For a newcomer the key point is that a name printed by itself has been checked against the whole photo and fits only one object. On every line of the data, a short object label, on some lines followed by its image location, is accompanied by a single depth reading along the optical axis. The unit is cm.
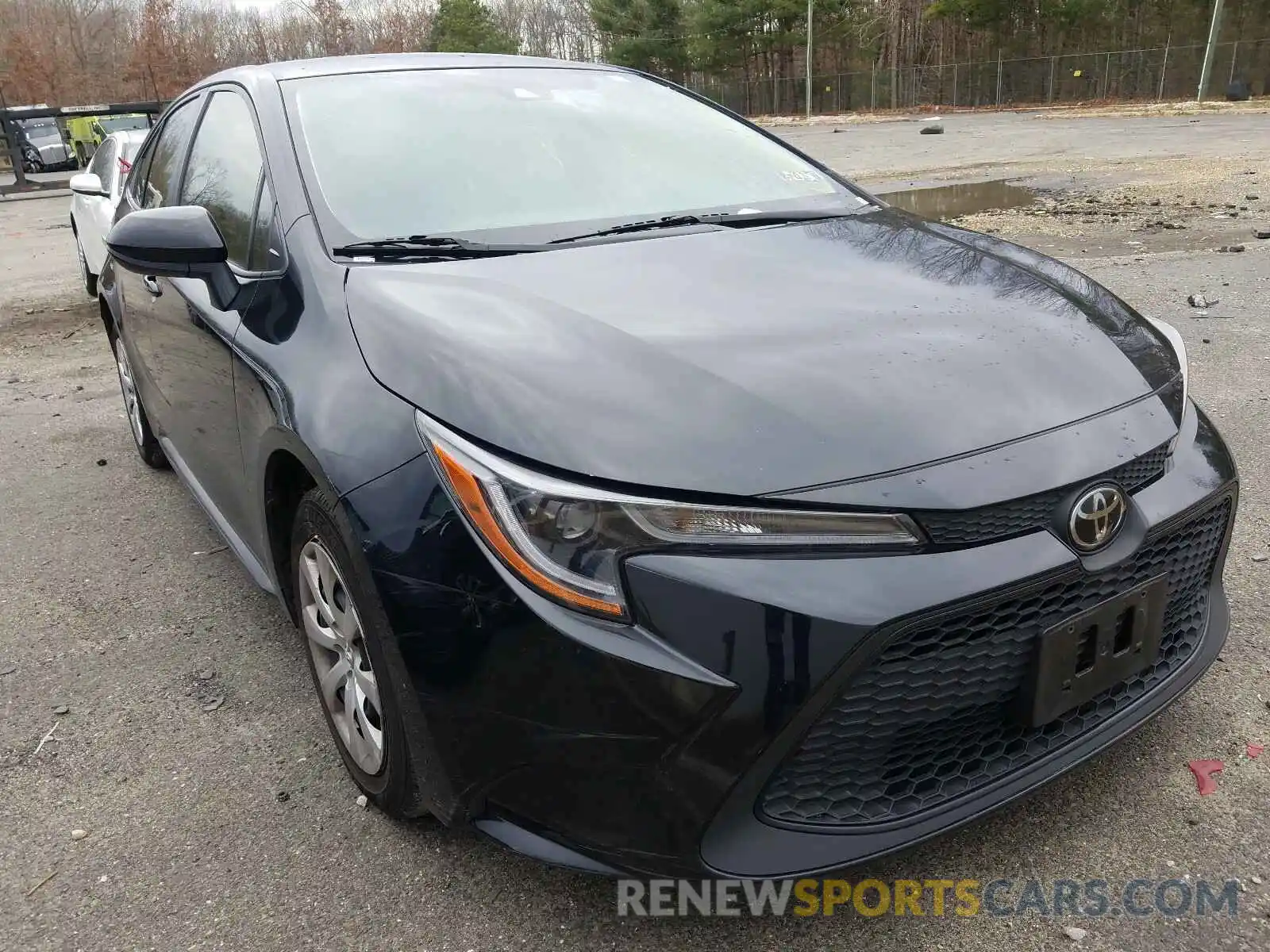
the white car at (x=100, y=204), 679
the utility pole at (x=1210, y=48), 3497
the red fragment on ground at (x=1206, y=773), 201
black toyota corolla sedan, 145
